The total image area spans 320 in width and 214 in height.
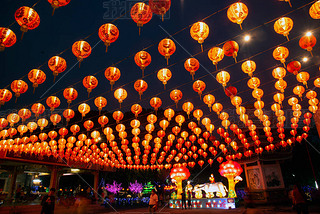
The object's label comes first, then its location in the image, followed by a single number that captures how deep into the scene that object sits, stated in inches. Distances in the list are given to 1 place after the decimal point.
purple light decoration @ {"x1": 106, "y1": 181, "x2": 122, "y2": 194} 1057.8
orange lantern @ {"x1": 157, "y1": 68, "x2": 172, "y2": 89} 273.4
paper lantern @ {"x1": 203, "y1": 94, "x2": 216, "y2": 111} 334.6
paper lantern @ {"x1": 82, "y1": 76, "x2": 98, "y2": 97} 270.1
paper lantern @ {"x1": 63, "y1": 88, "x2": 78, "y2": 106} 298.0
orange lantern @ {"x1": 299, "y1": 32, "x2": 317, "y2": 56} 219.2
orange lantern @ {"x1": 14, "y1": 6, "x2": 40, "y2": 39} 182.4
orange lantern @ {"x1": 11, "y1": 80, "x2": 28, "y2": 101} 265.9
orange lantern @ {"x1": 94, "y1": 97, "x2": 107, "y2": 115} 333.6
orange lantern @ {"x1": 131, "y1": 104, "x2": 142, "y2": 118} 358.4
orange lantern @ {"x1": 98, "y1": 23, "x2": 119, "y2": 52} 207.6
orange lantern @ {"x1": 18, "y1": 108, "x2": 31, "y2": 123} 346.5
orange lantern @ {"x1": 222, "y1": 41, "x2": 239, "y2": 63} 225.8
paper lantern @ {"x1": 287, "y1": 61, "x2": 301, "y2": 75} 262.2
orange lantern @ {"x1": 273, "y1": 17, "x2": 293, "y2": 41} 203.3
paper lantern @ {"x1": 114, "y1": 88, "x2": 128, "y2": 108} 301.3
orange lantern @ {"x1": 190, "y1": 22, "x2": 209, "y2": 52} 208.7
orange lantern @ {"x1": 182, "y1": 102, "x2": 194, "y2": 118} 358.0
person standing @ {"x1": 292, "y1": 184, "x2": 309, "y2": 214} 229.8
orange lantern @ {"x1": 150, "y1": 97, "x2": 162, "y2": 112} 333.7
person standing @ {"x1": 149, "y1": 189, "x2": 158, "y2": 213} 353.1
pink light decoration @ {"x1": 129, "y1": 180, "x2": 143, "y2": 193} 1145.4
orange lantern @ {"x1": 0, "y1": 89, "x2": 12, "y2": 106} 288.4
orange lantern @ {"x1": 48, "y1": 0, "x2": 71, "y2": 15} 170.0
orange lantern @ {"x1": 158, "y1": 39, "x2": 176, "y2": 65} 220.7
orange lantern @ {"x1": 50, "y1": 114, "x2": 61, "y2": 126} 379.4
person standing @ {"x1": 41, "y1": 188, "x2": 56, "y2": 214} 245.0
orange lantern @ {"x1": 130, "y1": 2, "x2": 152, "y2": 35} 184.2
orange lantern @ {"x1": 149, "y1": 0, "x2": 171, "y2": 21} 172.6
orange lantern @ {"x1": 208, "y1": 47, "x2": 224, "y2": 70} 235.0
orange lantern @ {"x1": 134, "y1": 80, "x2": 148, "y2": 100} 285.0
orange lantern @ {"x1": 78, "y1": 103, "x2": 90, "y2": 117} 341.4
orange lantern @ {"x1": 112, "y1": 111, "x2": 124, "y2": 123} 387.5
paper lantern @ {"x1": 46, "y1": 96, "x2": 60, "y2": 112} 319.6
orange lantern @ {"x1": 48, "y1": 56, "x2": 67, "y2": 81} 234.7
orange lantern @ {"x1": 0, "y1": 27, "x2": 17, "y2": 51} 192.7
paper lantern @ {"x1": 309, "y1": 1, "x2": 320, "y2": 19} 188.3
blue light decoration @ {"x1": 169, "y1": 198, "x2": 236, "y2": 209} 488.7
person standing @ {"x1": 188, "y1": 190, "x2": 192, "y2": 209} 534.2
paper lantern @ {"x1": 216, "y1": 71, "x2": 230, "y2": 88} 273.1
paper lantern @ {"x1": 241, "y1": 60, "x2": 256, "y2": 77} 260.5
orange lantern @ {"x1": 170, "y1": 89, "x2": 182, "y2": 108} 317.2
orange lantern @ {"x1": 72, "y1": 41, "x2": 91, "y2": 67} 220.8
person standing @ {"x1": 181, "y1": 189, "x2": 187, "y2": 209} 525.9
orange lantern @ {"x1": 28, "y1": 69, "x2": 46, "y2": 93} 247.8
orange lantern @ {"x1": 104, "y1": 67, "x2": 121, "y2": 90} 257.9
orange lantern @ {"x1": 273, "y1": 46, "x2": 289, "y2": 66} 238.8
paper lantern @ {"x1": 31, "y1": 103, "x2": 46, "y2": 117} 335.6
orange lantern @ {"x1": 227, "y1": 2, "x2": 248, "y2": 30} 193.2
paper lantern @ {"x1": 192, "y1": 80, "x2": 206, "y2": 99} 296.5
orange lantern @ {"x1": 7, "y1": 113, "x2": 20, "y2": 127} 365.4
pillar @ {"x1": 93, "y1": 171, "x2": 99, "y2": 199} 813.4
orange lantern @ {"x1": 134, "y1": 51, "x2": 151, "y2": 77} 235.6
